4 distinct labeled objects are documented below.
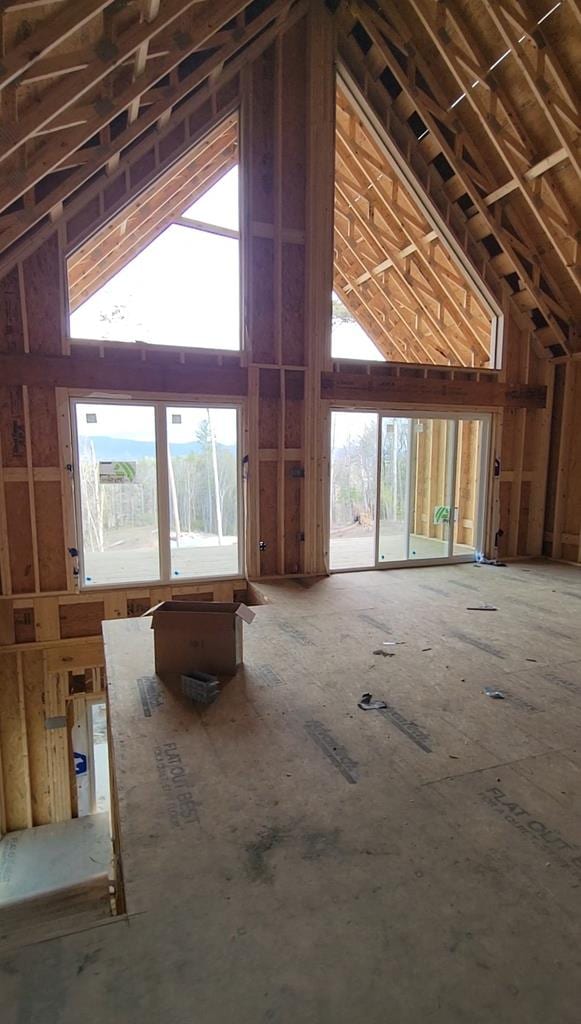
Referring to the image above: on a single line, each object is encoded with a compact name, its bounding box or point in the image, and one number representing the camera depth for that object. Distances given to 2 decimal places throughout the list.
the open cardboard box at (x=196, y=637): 3.46
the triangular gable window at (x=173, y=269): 6.32
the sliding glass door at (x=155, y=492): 5.76
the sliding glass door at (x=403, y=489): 7.28
